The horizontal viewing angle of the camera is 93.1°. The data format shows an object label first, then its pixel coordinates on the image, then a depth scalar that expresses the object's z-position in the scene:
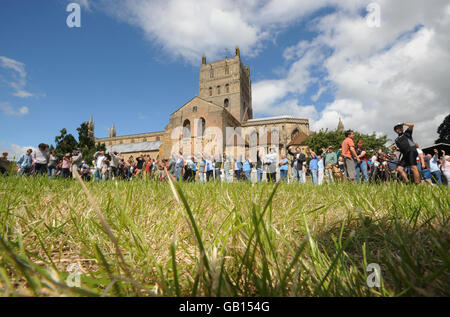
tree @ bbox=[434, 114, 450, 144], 42.62
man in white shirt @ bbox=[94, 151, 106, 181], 12.47
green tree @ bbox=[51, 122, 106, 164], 38.44
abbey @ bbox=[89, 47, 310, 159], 36.50
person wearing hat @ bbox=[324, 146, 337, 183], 10.07
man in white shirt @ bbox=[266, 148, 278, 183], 9.81
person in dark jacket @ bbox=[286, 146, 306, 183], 10.59
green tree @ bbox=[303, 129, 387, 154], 40.53
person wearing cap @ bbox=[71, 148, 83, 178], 10.33
